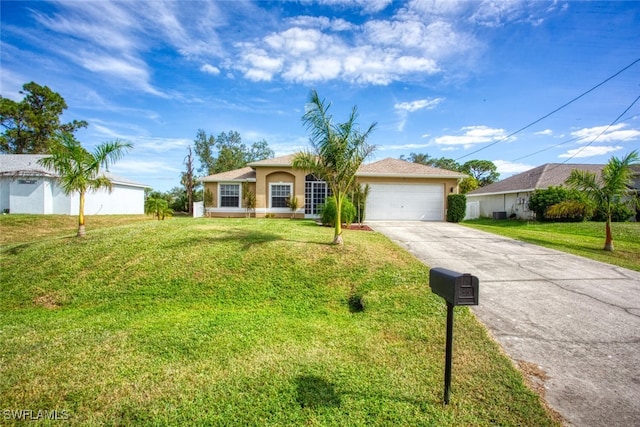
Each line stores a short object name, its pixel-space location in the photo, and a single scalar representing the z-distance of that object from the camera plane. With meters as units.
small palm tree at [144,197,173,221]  15.73
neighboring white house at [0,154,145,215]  18.47
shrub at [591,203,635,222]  17.31
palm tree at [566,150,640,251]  9.74
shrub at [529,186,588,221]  17.69
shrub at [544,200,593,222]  17.25
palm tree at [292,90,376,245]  7.37
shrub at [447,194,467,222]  16.59
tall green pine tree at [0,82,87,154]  29.16
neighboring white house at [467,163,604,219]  20.63
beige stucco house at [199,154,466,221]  17.08
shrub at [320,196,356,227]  11.84
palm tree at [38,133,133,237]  8.32
